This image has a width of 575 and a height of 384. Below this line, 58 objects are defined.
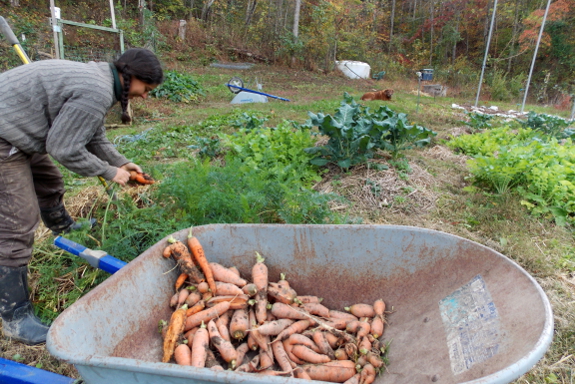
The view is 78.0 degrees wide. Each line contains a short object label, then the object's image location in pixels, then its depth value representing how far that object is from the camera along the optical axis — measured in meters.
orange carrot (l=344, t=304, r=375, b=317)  2.21
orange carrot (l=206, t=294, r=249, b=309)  2.08
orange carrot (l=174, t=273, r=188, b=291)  2.19
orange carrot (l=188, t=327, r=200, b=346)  1.98
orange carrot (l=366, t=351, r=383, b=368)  1.90
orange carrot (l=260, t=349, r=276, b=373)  1.86
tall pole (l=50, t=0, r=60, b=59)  6.10
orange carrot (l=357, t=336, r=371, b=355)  1.93
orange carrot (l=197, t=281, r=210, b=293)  2.15
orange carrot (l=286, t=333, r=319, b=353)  1.98
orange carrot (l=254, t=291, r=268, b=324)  2.04
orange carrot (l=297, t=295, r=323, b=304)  2.28
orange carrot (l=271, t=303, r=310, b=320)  2.09
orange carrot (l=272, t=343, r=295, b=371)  1.86
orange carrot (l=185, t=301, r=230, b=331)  2.00
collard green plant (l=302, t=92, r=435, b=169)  4.14
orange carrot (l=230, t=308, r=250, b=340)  1.97
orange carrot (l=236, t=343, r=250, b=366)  1.88
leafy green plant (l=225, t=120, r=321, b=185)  4.23
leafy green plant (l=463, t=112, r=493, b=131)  7.59
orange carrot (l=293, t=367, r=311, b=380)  1.81
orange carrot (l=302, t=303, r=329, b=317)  2.19
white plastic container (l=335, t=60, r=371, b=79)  17.67
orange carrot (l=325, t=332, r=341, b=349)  2.04
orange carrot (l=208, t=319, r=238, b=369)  1.84
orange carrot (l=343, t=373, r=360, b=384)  1.78
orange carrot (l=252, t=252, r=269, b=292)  2.14
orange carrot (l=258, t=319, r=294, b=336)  1.95
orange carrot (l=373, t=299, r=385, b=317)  2.20
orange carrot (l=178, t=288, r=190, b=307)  2.13
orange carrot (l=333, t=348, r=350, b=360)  1.95
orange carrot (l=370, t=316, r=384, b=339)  2.09
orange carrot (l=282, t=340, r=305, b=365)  1.95
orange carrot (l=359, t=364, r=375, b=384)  1.85
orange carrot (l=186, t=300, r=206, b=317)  2.05
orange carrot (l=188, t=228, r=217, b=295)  2.16
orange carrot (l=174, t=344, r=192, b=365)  1.81
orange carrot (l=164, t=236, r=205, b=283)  2.10
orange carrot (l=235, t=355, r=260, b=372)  1.79
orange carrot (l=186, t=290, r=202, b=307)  2.12
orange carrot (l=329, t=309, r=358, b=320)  2.18
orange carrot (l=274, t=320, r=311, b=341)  1.99
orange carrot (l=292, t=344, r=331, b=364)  1.91
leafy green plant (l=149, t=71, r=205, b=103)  10.22
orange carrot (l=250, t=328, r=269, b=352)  1.92
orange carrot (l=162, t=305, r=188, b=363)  1.86
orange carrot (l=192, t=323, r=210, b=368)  1.78
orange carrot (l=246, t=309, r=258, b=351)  1.96
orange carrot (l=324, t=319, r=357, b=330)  2.12
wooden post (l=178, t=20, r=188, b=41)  17.06
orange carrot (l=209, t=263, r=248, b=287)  2.20
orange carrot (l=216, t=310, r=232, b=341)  1.97
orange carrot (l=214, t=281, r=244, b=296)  2.13
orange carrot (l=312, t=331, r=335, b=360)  1.96
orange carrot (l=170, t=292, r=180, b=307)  2.15
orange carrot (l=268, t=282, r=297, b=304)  2.15
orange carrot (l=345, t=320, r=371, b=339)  2.06
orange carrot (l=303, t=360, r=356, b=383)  1.82
